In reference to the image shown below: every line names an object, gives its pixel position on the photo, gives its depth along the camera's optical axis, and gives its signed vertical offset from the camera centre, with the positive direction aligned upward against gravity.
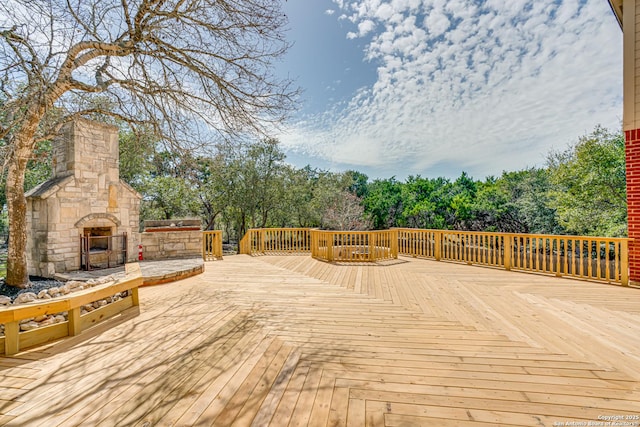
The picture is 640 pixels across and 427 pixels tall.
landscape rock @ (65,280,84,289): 3.72 -0.93
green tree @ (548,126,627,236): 7.19 +0.90
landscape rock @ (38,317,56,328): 2.79 -1.12
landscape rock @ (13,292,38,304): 2.95 -0.91
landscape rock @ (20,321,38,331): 2.70 -1.11
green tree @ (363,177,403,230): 16.05 +0.68
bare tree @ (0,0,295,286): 2.78 +2.12
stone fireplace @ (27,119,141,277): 4.73 +0.29
